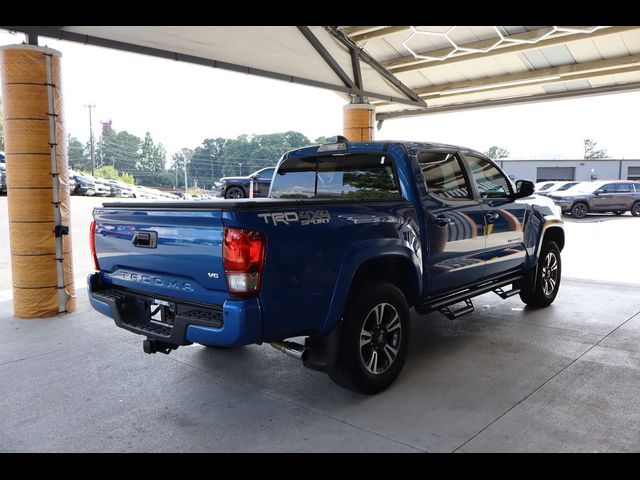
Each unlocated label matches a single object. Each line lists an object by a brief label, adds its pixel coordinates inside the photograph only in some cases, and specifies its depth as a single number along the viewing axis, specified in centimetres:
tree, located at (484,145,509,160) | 9628
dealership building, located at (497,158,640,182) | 4303
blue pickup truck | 294
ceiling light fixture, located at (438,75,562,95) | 1059
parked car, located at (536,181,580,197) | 2296
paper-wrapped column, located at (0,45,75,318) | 562
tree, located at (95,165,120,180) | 5594
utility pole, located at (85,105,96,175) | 4951
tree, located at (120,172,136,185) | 5438
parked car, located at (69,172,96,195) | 2497
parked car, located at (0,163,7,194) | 1852
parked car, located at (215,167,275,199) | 1705
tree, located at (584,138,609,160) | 11102
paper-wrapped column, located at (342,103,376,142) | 1095
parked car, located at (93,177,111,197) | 2614
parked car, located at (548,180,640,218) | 2083
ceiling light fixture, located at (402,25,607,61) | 820
